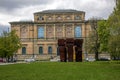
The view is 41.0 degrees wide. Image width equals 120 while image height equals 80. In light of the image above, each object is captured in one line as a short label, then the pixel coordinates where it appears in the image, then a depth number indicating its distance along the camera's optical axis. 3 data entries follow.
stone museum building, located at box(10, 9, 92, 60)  60.06
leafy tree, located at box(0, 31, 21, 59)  39.82
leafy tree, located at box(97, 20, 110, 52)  37.49
